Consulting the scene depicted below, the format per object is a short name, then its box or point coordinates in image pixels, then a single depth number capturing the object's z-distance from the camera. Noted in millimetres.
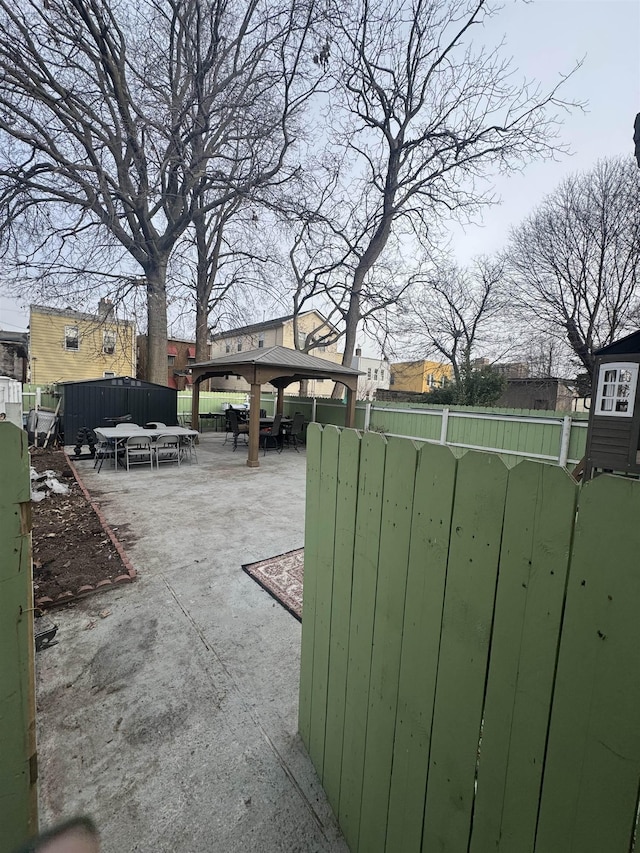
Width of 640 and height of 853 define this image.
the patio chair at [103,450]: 8305
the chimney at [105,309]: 12086
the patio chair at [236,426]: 11508
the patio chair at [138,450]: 7920
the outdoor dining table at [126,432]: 7779
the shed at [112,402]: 10633
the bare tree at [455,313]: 19250
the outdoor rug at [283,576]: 3139
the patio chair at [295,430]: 12368
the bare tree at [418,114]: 11789
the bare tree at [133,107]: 9117
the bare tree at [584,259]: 14297
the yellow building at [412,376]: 34031
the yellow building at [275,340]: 26484
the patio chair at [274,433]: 11300
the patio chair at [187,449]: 9929
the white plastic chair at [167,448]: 8602
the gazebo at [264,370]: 9195
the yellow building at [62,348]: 17891
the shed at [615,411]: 5965
